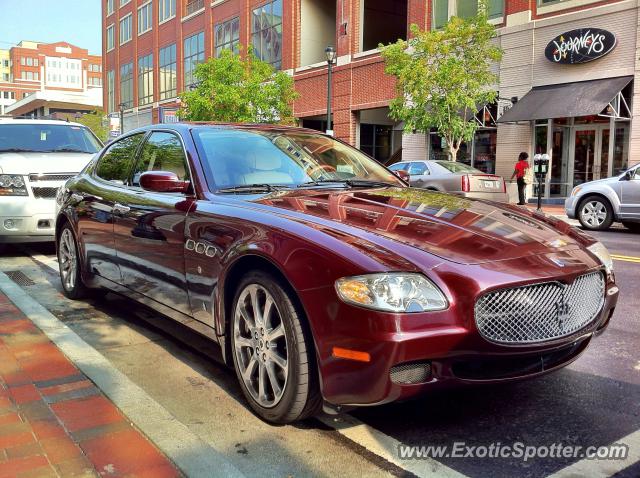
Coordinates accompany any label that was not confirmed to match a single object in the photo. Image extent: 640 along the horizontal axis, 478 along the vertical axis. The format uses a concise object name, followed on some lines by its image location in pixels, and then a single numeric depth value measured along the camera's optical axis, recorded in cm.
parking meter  1614
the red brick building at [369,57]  1953
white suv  802
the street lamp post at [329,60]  2056
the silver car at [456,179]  1583
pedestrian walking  1875
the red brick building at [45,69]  13012
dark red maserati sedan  263
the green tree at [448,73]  1930
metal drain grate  662
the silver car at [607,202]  1229
